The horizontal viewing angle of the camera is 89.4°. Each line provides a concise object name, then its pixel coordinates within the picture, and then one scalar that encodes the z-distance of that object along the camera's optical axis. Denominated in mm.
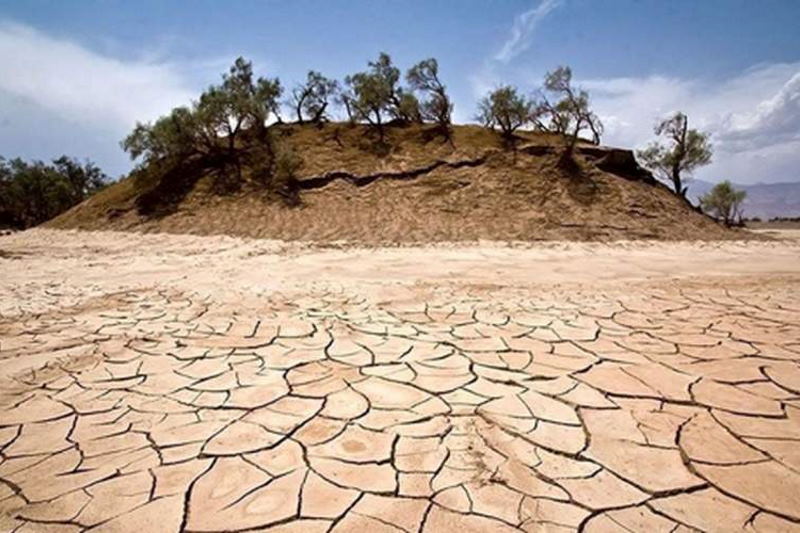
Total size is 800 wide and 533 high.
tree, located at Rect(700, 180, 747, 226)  27075
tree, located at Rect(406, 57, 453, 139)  25141
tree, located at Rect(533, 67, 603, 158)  20328
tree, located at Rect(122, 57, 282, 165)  20781
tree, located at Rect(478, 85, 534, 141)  22016
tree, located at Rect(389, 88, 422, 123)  25750
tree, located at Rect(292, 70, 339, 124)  26578
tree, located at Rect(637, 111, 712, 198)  22609
